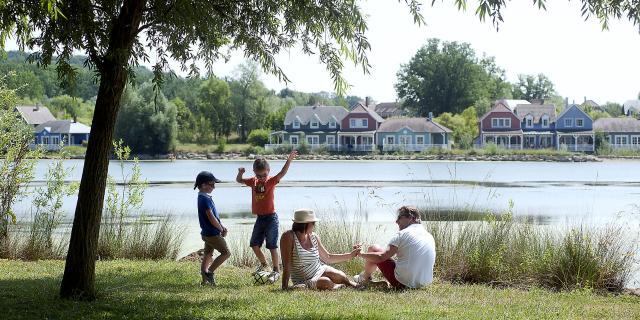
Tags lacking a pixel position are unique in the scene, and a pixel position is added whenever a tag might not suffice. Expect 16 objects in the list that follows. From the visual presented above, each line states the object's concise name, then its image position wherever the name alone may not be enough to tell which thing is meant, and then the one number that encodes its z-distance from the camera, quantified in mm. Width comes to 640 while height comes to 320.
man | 9219
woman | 9242
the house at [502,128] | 97312
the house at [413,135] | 95500
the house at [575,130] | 94750
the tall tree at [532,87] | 133625
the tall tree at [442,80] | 118625
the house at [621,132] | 95375
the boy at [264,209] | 10086
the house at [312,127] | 99688
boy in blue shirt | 9672
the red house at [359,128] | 97250
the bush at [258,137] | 100250
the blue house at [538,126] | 97250
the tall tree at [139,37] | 8117
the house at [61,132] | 106938
